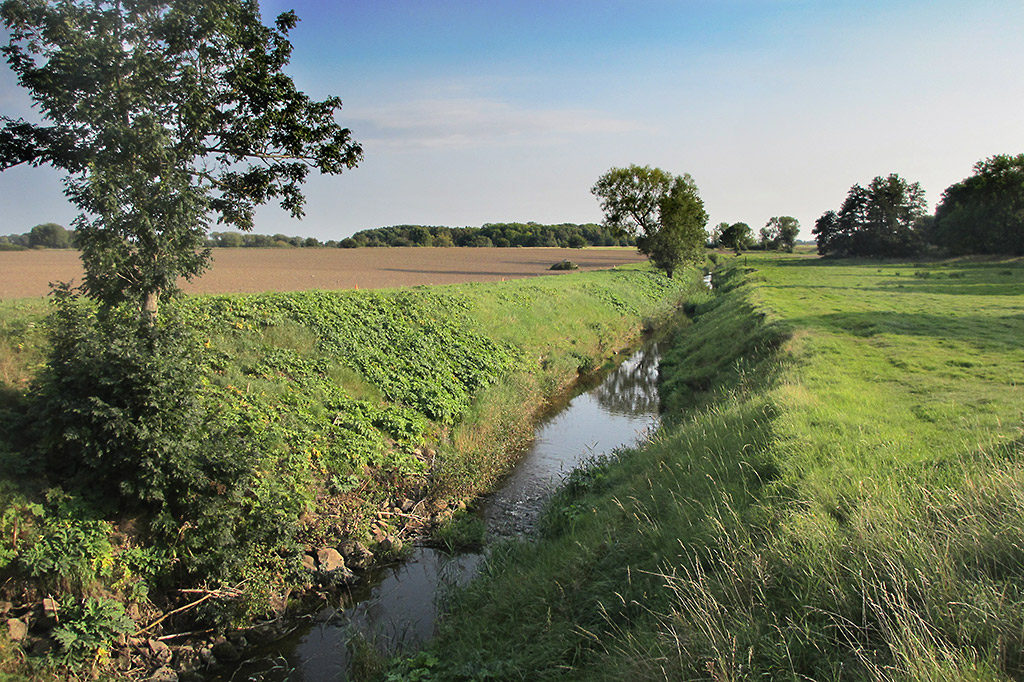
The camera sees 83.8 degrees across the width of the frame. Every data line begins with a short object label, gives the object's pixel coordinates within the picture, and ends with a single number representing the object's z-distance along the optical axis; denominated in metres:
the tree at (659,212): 50.28
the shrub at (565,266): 62.46
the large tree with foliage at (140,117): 7.45
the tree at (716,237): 156.39
